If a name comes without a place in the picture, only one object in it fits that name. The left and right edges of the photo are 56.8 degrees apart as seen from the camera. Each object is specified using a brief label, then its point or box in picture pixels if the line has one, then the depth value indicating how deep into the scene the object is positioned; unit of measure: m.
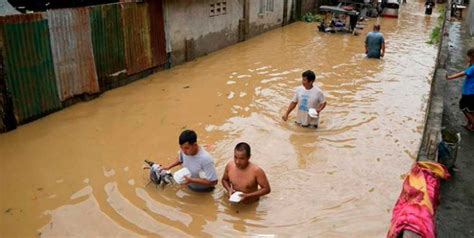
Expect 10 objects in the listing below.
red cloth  4.17
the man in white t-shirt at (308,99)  8.12
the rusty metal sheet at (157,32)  12.09
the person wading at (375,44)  14.74
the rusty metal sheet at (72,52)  9.21
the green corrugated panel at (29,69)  8.19
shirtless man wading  5.55
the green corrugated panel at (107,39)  10.26
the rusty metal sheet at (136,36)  11.24
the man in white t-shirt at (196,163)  5.56
